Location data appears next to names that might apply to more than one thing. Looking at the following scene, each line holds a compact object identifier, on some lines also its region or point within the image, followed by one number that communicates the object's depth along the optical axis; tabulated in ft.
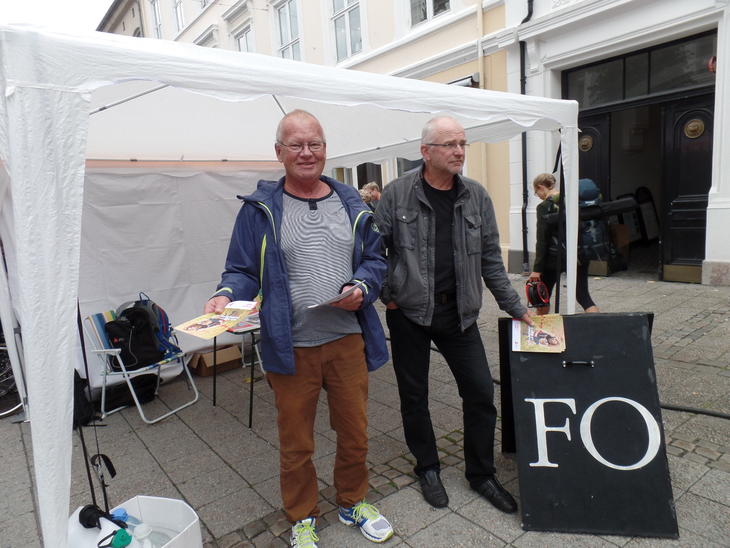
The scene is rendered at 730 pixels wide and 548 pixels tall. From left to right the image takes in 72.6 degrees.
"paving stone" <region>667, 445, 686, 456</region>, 8.82
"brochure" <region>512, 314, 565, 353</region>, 7.59
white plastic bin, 6.07
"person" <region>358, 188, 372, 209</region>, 22.88
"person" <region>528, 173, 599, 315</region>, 15.02
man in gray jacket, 7.54
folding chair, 11.78
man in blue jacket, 6.46
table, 11.21
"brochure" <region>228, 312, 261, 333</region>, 12.33
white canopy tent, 5.08
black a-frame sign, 6.94
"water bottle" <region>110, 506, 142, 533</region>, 6.33
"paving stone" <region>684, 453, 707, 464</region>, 8.52
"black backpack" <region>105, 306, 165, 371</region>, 12.10
